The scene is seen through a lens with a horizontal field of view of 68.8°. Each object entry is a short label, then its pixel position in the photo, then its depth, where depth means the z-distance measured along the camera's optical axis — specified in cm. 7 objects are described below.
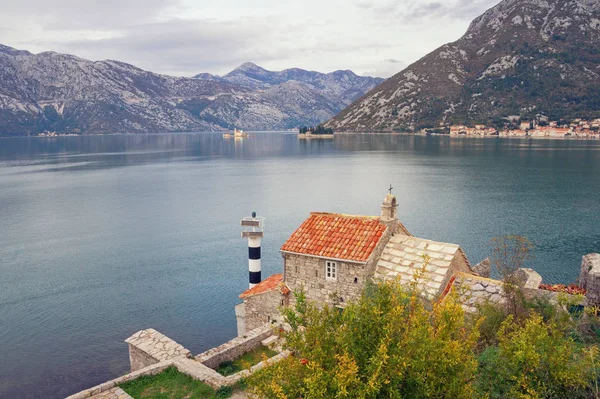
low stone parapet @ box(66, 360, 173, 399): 1456
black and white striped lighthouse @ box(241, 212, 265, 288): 2715
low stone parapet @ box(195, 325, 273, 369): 1733
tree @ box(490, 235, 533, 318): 1551
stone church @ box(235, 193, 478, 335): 1891
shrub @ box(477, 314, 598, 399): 875
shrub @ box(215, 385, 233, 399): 1442
